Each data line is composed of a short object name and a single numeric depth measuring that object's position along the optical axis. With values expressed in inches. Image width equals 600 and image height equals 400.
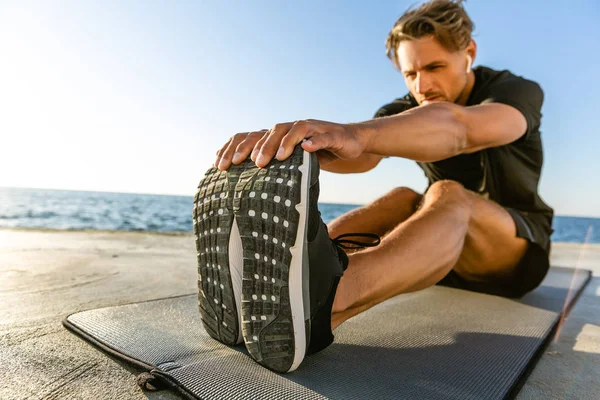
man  35.1
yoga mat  33.8
